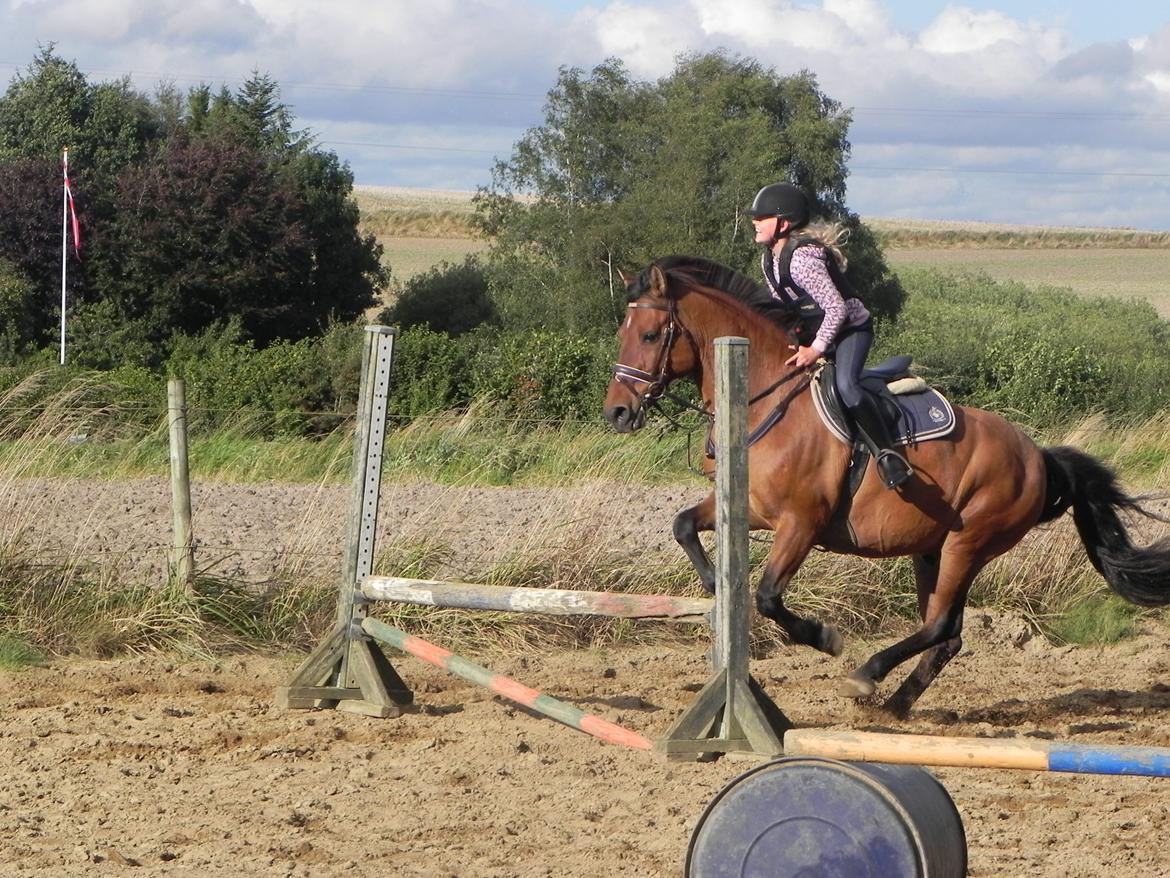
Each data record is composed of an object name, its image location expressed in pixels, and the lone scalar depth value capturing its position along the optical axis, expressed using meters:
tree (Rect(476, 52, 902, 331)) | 72.00
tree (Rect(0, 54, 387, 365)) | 66.06
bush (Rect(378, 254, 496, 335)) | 80.87
